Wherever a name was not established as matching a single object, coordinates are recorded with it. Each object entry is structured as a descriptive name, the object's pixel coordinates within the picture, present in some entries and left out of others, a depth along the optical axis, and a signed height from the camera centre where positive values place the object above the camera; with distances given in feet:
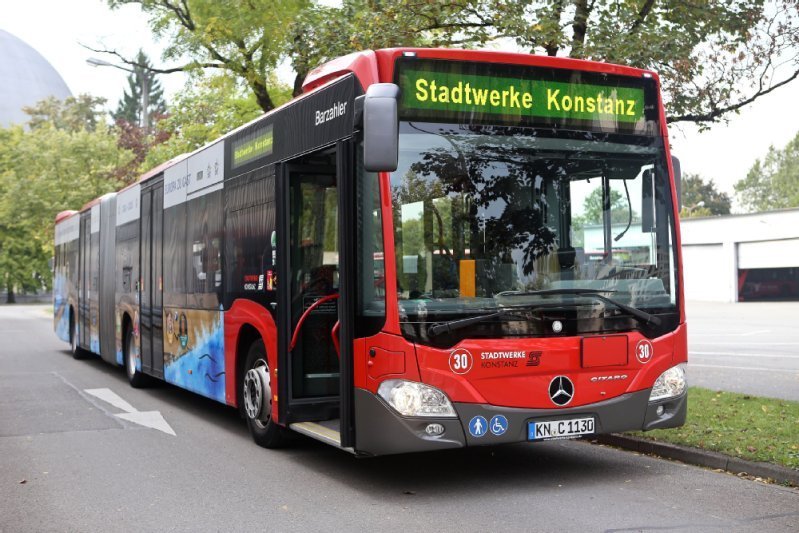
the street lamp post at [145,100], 103.20 +21.26
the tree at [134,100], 326.03 +65.00
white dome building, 339.07 +78.16
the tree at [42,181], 191.42 +22.60
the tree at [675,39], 35.60 +9.19
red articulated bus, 22.00 +0.78
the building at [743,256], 169.58 +4.77
